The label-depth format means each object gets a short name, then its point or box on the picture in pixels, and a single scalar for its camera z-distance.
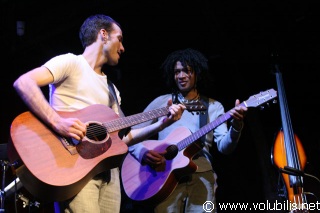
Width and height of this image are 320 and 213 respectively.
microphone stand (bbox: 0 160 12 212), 4.81
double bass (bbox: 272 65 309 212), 3.71
